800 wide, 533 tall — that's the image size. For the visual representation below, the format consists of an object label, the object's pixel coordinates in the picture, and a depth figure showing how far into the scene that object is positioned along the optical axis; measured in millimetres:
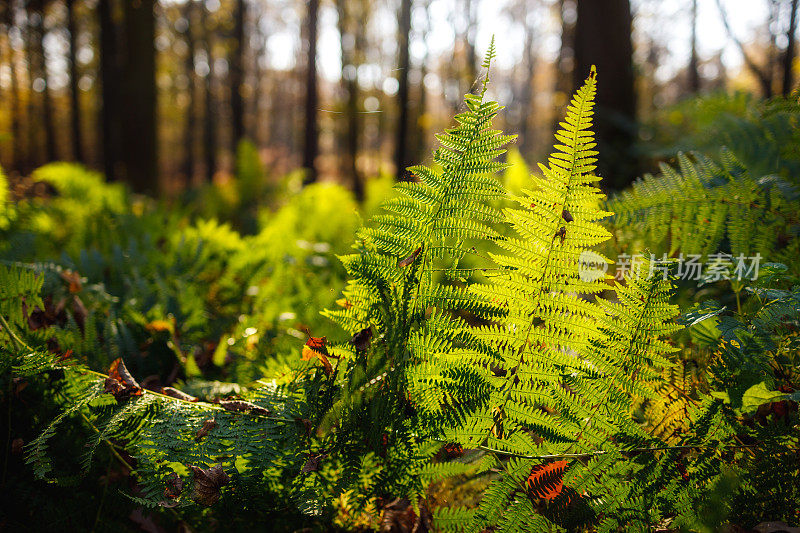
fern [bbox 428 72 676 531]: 880
